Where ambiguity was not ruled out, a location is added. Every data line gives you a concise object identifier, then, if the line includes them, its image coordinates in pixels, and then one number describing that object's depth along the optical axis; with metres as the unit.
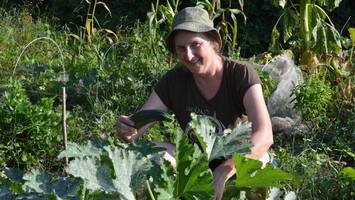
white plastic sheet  5.04
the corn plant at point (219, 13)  5.50
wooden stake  3.21
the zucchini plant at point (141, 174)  2.28
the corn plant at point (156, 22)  5.45
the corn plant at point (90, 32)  6.16
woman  3.17
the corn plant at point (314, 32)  5.62
